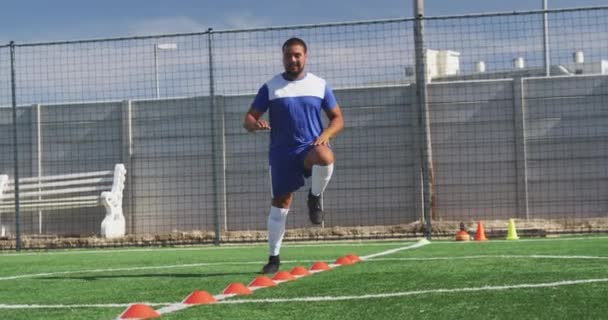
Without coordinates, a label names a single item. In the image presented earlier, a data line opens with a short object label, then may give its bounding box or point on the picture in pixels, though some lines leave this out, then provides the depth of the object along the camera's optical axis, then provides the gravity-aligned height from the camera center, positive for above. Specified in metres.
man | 11.38 +0.58
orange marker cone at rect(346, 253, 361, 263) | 12.40 -0.42
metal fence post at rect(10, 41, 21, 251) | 20.77 +1.36
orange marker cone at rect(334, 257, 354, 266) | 12.05 -0.43
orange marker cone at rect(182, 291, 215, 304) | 7.85 -0.45
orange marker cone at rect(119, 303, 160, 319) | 7.02 -0.46
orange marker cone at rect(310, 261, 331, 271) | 11.13 -0.44
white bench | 24.82 +0.37
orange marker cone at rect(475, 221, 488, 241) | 18.26 -0.38
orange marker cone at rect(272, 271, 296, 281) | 9.98 -0.45
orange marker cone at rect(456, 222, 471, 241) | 17.89 -0.37
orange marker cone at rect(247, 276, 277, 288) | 9.33 -0.45
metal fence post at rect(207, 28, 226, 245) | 20.25 +0.87
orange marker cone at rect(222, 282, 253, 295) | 8.61 -0.45
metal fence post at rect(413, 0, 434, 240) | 19.49 +1.24
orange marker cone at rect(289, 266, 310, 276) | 10.50 -0.44
